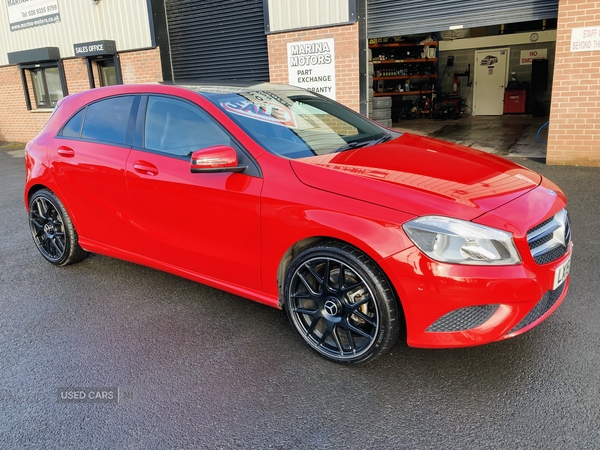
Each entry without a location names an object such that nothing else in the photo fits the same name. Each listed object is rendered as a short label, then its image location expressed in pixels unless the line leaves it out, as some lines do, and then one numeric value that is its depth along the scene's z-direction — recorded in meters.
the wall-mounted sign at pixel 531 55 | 16.70
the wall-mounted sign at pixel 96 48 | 12.91
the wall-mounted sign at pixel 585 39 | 7.31
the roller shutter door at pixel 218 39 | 11.03
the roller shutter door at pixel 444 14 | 7.99
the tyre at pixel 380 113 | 10.66
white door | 17.42
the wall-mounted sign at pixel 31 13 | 14.18
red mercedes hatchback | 2.57
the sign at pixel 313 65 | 9.73
